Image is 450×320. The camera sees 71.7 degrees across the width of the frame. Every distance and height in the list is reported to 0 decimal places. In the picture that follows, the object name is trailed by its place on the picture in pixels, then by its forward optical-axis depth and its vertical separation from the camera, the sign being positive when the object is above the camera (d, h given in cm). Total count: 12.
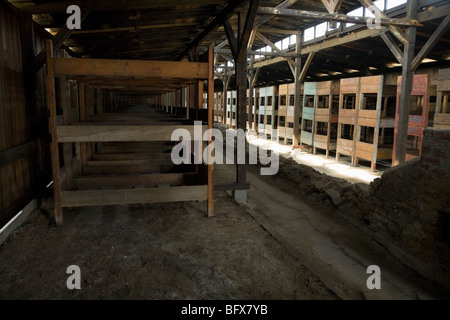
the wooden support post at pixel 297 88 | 1512 +112
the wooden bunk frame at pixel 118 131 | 427 -31
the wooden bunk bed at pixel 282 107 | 1620 +19
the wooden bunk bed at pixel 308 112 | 1371 -2
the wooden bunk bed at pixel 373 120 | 1019 -26
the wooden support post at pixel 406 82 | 933 +91
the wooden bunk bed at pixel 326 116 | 1252 -18
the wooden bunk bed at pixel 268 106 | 1758 +28
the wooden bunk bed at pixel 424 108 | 916 +14
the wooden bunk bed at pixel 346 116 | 1109 -15
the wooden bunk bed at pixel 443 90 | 609 +46
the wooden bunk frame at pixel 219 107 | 2958 +34
